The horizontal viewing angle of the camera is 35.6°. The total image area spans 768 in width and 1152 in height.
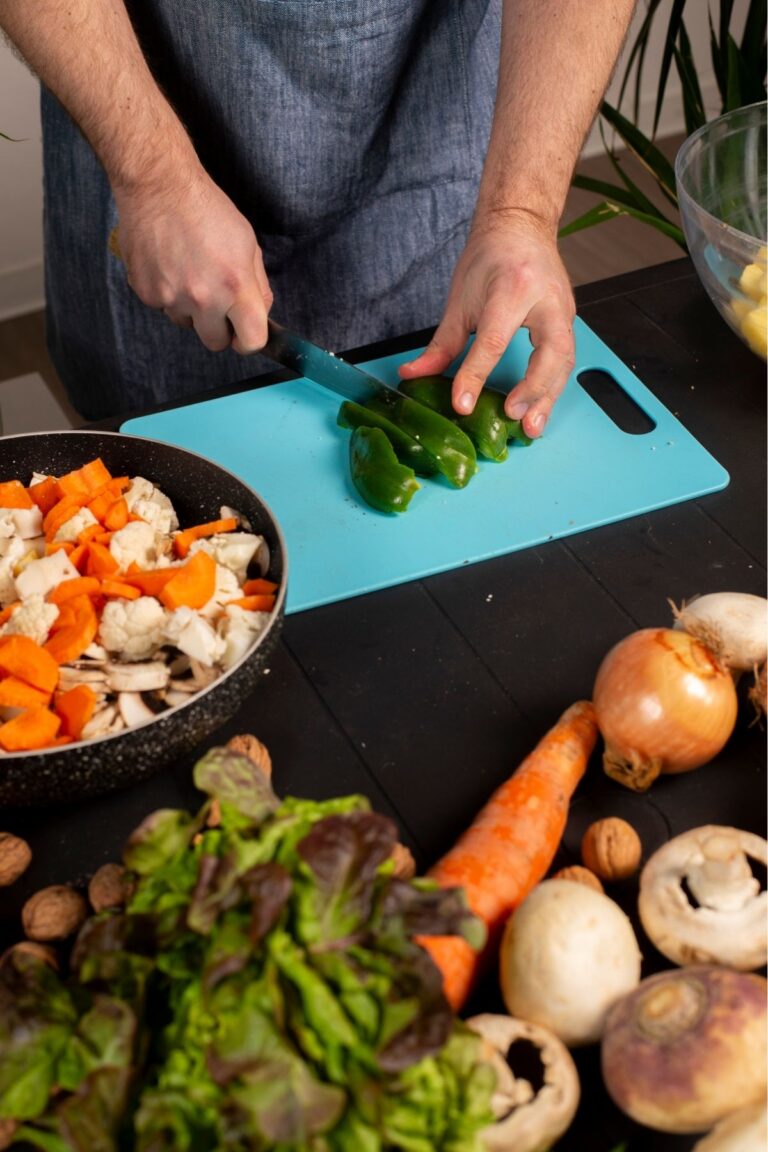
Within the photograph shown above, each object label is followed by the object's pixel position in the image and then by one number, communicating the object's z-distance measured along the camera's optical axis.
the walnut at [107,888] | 0.93
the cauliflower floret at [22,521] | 1.28
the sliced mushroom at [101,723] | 1.07
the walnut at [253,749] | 1.07
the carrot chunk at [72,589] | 1.19
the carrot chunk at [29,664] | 1.09
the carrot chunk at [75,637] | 1.12
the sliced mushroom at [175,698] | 1.09
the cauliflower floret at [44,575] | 1.19
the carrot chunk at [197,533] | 1.25
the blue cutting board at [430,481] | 1.37
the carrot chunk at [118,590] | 1.19
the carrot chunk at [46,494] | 1.31
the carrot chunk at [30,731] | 1.05
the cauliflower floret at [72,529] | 1.25
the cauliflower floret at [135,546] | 1.24
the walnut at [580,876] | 0.95
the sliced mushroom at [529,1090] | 0.77
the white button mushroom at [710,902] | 0.88
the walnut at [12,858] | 1.01
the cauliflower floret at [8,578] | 1.23
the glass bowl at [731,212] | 1.48
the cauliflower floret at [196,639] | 1.11
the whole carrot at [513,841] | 0.90
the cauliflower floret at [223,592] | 1.18
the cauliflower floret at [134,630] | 1.14
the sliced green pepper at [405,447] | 1.45
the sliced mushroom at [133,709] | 1.08
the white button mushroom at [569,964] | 0.84
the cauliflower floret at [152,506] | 1.29
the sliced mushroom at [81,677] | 1.11
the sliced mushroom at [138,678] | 1.11
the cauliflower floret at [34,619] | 1.14
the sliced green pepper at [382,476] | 1.40
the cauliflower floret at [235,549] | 1.22
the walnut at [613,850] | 0.99
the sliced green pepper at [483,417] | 1.49
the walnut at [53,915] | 0.94
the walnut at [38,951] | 0.89
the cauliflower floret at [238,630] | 1.11
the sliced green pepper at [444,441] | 1.45
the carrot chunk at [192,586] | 1.17
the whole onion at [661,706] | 1.04
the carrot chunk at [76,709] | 1.07
